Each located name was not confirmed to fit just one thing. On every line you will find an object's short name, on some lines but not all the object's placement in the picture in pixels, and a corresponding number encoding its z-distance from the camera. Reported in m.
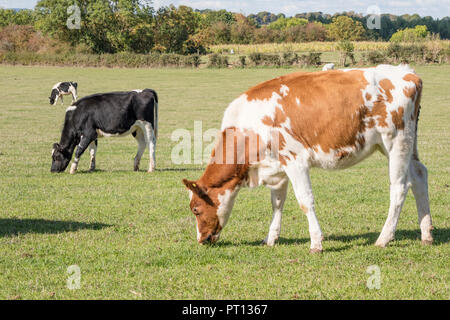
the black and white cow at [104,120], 14.21
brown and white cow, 7.16
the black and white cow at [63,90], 34.12
